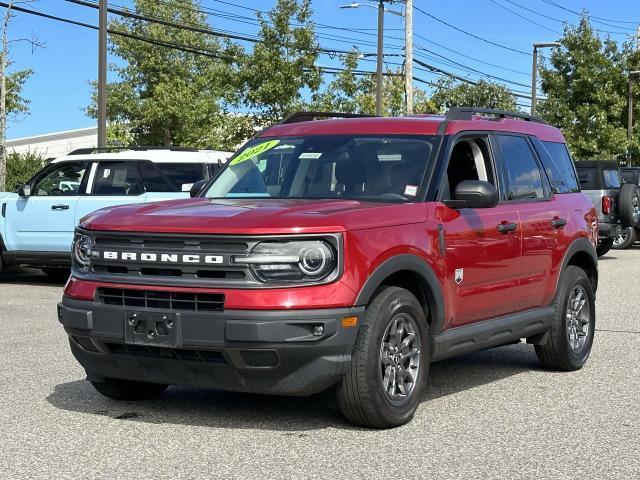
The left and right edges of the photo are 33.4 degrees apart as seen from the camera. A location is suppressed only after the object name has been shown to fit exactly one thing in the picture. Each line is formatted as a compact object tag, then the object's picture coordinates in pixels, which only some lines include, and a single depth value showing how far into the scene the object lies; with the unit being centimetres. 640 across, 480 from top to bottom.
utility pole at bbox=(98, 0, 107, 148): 2094
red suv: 580
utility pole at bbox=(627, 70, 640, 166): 4603
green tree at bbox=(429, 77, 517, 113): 4478
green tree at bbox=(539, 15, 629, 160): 4544
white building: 6562
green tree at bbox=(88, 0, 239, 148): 4488
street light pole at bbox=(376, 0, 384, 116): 3328
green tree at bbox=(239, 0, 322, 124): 3148
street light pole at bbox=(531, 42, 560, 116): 4084
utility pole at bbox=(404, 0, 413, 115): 3106
